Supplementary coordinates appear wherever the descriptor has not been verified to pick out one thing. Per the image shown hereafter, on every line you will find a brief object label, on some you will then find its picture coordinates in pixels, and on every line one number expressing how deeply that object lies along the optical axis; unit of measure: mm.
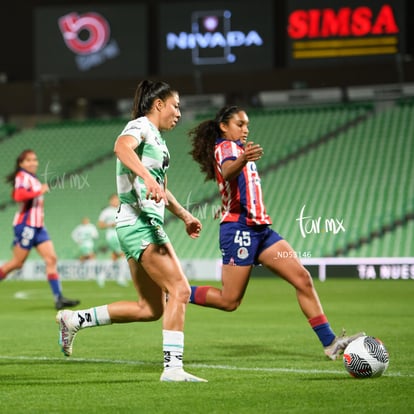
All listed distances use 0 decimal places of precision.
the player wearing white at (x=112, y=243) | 45719
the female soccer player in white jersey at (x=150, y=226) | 14164
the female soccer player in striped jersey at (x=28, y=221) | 28375
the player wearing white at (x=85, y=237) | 51469
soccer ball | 14555
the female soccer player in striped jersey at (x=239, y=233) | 17172
